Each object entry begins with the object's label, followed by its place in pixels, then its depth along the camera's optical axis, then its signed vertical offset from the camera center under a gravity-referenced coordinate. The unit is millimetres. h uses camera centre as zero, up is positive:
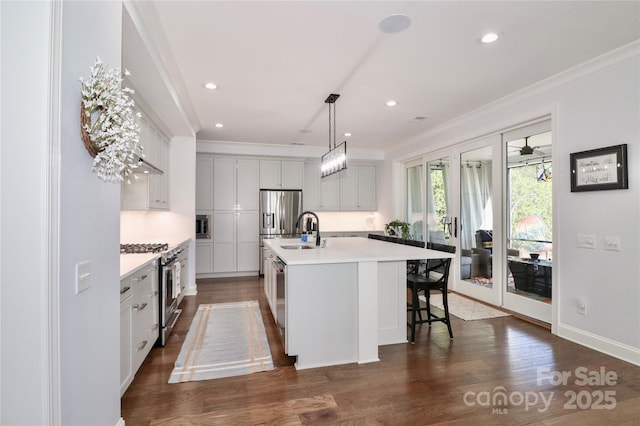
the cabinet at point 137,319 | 2143 -786
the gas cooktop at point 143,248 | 3133 -311
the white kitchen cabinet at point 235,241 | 6340 -486
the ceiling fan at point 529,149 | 3677 +800
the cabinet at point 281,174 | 6566 +905
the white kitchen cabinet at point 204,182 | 6277 +710
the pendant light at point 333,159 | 3662 +714
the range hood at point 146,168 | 3196 +537
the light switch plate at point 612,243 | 2803 -257
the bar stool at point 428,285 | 3156 -697
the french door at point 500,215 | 3705 +4
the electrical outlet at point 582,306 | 3053 -887
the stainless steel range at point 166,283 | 3041 -666
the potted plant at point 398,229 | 6309 -258
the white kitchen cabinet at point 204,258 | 6242 -801
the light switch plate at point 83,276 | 1334 -252
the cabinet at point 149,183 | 3603 +435
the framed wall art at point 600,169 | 2750 +422
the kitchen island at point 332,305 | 2609 -756
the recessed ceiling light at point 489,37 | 2549 +1458
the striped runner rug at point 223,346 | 2583 -1243
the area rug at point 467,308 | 3920 -1240
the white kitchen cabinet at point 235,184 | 6367 +682
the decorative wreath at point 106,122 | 1346 +417
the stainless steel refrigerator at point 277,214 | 6422 +61
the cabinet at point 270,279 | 3487 -755
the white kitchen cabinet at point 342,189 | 7129 +628
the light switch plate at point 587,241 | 2994 -250
